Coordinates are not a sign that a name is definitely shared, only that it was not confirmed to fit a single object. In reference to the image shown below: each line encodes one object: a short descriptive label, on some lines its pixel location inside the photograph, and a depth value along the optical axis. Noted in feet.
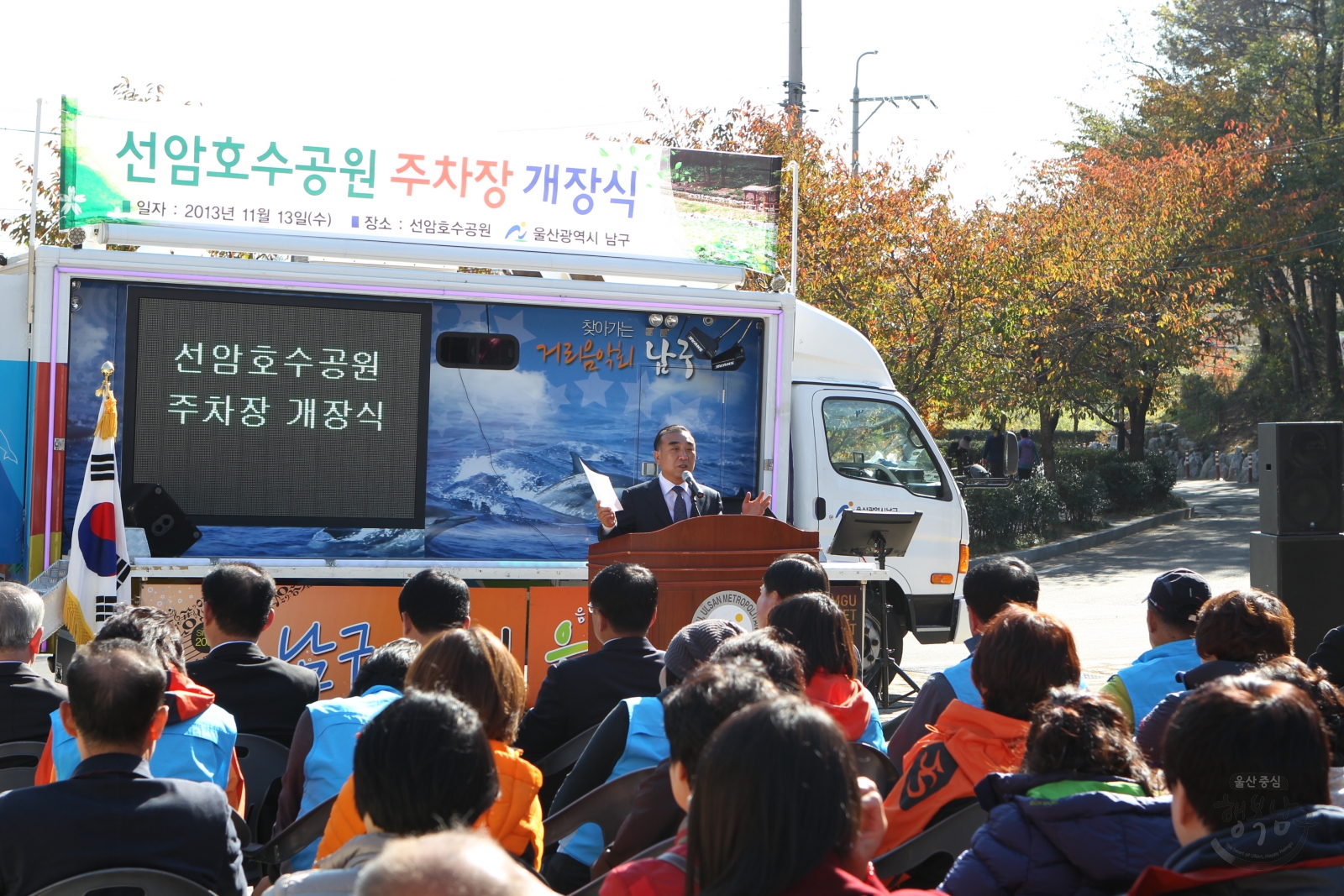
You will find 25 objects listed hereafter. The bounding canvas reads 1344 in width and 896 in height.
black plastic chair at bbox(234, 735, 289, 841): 13.64
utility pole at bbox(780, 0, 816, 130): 59.41
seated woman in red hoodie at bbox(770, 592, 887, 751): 12.34
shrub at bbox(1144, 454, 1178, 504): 86.07
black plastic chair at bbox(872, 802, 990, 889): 10.61
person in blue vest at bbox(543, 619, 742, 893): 11.43
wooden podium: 20.53
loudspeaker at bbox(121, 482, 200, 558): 24.30
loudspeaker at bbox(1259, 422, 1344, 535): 26.40
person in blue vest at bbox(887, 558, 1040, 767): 15.06
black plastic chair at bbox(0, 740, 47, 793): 12.54
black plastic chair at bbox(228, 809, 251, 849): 11.10
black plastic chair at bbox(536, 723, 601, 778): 13.41
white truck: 22.81
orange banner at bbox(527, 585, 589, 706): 22.88
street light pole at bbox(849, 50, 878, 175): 100.48
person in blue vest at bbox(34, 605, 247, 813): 11.16
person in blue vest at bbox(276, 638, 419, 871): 11.41
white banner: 23.49
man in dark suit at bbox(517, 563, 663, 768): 13.67
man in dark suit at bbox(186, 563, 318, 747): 14.07
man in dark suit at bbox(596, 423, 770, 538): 23.56
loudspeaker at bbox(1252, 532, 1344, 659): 26.14
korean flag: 20.94
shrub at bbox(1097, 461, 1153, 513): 83.05
